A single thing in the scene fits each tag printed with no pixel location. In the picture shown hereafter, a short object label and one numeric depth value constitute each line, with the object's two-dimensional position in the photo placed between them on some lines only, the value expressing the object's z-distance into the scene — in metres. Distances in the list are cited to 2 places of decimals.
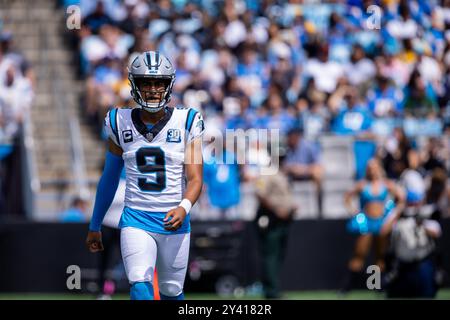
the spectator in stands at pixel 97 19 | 18.50
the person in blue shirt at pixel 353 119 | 16.77
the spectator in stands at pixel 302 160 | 16.09
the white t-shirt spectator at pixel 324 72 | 17.81
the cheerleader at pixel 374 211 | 15.25
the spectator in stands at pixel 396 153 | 16.25
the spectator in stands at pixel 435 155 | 16.30
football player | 7.96
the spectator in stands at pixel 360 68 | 18.03
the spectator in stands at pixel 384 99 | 17.16
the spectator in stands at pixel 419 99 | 17.16
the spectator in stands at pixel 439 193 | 15.69
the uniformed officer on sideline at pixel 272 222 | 14.24
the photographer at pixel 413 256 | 12.47
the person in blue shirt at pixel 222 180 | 15.96
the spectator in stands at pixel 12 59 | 17.11
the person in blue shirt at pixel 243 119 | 16.31
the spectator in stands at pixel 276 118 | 16.33
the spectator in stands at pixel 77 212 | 15.79
